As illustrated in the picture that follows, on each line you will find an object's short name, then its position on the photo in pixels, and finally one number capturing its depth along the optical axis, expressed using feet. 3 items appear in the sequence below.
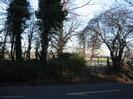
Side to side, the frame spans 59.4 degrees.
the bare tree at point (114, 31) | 47.00
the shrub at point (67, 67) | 32.36
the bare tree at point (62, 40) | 50.50
